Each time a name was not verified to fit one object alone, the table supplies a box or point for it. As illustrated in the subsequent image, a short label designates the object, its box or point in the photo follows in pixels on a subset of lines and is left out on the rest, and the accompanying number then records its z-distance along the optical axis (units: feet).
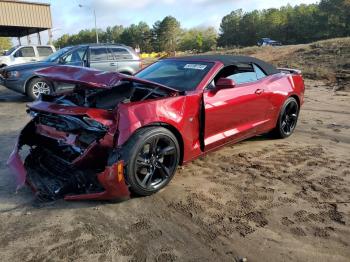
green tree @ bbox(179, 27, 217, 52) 304.13
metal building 89.61
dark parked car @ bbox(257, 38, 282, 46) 194.30
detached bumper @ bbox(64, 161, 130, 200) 12.68
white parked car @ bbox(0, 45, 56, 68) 59.67
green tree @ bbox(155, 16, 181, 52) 326.65
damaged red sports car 13.16
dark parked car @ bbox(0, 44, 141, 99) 36.32
